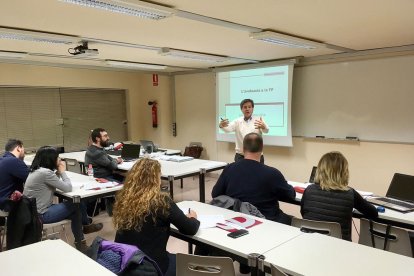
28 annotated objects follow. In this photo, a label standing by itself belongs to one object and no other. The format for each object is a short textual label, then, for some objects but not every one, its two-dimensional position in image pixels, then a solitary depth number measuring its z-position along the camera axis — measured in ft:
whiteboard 15.44
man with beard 14.98
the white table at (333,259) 5.27
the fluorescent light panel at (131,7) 8.46
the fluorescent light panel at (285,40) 11.97
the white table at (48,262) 5.48
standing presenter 15.96
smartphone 6.81
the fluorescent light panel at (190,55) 15.69
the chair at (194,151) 24.17
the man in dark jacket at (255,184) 8.62
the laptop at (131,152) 18.12
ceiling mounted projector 13.83
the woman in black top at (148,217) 6.43
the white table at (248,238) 6.19
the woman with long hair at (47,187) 10.56
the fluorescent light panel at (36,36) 11.67
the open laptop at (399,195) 8.87
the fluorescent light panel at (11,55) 16.18
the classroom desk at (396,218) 7.83
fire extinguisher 27.04
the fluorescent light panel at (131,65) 19.57
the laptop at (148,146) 19.57
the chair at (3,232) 11.02
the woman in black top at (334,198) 7.77
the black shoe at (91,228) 13.80
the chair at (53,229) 10.73
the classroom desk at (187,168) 13.65
